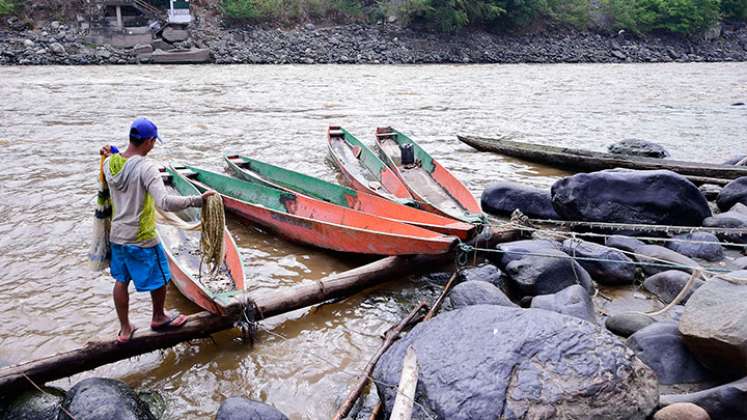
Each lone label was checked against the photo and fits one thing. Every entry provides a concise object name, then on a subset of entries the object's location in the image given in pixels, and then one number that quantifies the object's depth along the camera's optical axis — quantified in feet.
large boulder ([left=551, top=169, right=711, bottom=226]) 20.95
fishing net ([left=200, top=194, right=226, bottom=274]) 13.10
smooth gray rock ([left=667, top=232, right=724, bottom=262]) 18.93
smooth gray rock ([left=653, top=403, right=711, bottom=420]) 9.94
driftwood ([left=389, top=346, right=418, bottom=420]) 10.04
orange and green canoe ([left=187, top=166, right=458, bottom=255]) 17.39
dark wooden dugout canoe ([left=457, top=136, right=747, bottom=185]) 28.30
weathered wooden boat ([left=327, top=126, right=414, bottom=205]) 25.43
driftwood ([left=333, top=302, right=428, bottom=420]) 11.68
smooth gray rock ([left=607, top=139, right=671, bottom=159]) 33.86
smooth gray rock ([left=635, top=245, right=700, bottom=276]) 17.49
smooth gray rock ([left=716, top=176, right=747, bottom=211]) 24.36
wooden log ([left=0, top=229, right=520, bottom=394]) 11.83
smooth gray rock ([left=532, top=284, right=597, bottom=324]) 14.48
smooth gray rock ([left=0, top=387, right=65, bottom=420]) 11.36
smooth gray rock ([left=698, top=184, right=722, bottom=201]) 26.53
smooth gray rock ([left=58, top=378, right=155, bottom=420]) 10.82
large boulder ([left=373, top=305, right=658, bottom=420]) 9.67
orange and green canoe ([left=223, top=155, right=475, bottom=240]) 18.69
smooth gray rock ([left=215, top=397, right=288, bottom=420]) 10.97
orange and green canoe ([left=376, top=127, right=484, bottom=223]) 22.02
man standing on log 11.81
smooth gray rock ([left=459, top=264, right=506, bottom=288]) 17.63
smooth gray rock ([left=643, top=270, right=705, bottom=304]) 16.25
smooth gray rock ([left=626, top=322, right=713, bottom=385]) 11.83
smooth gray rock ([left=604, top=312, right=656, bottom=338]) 14.24
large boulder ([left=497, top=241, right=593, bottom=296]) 16.53
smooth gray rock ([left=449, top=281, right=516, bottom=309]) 15.20
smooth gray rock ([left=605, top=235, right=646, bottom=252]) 18.95
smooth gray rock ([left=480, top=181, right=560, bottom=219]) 23.81
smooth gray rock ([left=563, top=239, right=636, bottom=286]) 17.74
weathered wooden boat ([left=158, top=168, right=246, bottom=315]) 14.42
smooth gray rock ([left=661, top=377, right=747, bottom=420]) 10.18
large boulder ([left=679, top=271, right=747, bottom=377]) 10.79
